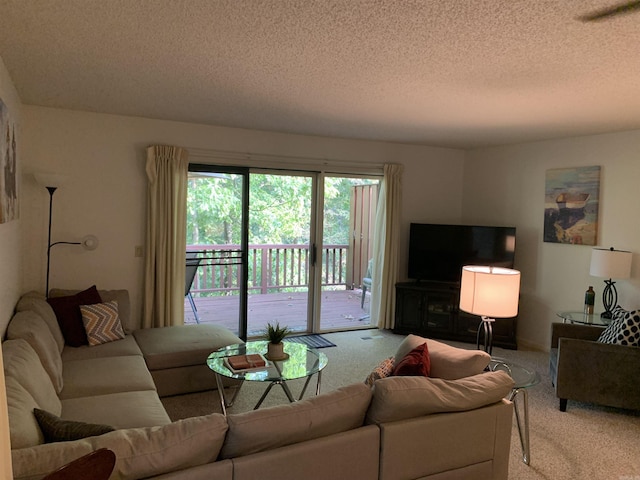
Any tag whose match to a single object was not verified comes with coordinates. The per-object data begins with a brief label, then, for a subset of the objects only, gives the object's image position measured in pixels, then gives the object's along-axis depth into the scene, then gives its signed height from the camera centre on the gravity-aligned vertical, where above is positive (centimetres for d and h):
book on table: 314 -94
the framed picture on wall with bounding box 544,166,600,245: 477 +39
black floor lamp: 379 +18
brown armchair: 343 -99
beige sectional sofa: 159 -82
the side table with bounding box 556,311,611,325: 424 -72
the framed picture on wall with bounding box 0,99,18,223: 264 +32
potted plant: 337 -85
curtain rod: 487 +78
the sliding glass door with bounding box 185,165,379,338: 508 -23
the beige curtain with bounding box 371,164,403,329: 577 -11
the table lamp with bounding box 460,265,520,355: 280 -34
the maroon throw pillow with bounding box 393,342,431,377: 238 -68
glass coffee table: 304 -96
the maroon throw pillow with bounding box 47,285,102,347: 364 -77
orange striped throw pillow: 369 -82
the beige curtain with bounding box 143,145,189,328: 457 -9
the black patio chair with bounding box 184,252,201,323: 498 -45
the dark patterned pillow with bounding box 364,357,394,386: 232 -75
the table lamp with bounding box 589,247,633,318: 421 -19
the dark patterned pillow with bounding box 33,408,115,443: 172 -80
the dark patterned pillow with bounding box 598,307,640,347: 353 -68
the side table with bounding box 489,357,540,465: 272 -86
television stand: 529 -97
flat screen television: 540 -14
